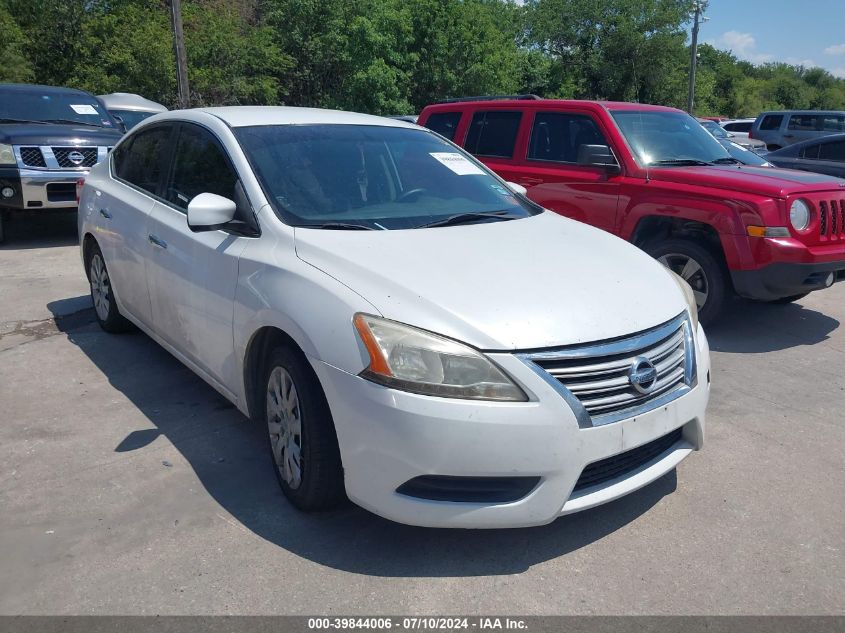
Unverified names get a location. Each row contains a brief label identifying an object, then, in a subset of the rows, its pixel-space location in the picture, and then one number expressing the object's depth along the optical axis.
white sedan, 2.75
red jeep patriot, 5.78
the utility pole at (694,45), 34.25
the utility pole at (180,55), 17.94
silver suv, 19.23
